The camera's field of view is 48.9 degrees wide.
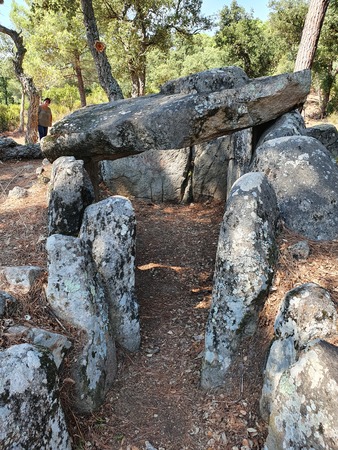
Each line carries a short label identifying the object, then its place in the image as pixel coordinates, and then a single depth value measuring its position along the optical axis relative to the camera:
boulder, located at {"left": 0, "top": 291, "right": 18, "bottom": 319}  2.77
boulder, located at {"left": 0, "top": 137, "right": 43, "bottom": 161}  8.60
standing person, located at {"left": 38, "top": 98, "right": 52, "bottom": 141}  10.43
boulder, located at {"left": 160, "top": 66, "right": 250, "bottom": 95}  4.78
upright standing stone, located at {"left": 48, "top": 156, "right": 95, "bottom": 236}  4.01
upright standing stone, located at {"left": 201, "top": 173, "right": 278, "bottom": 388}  2.80
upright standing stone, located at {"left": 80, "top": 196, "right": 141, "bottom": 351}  3.24
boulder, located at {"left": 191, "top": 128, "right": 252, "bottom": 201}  6.24
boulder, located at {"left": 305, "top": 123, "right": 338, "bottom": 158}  6.72
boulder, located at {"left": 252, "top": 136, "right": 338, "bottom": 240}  3.31
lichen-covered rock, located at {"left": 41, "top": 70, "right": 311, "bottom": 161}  4.13
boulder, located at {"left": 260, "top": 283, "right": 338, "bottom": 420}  2.31
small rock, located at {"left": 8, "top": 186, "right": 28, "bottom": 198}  5.90
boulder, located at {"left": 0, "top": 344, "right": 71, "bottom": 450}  2.05
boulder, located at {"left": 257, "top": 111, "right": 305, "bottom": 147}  4.46
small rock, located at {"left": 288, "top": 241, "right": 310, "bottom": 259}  2.99
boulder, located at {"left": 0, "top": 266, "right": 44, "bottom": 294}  3.05
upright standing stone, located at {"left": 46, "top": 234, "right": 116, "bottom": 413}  2.68
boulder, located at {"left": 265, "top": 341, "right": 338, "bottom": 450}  1.82
